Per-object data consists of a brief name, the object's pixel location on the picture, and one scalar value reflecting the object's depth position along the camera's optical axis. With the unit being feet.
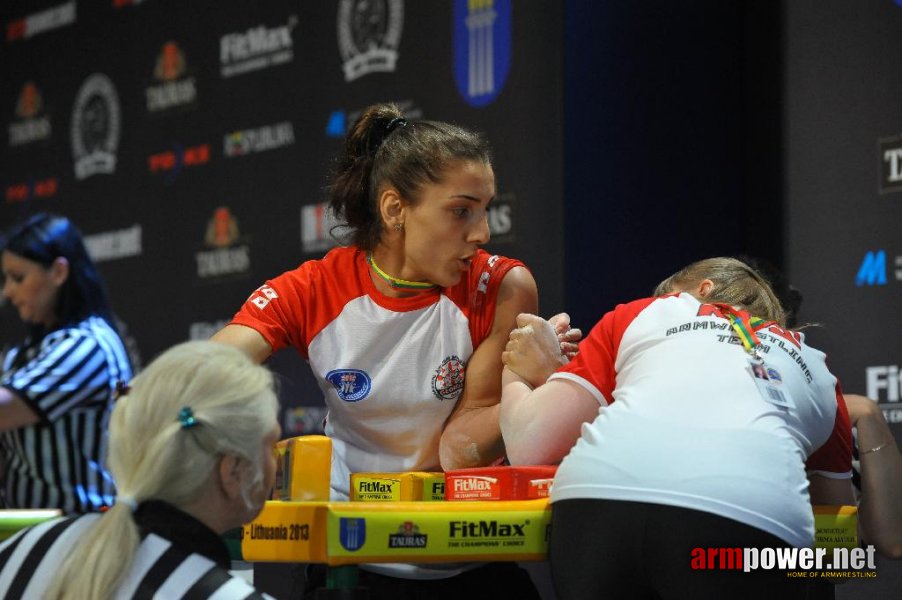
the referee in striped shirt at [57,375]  23.40
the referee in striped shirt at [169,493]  15.62
